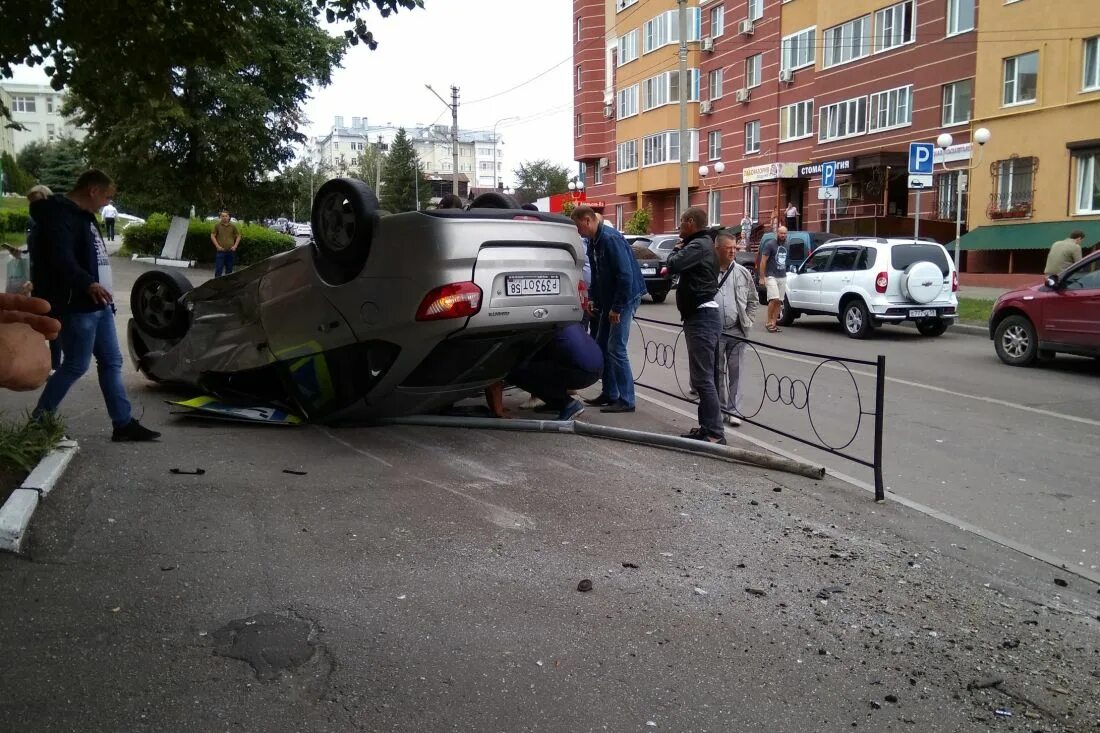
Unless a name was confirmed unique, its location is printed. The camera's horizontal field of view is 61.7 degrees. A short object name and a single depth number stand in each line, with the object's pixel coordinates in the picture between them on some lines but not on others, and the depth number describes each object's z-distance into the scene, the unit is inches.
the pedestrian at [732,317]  333.4
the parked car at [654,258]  924.6
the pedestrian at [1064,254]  689.0
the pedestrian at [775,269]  708.7
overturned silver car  232.4
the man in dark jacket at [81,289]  234.5
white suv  646.5
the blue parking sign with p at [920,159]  779.4
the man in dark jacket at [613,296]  325.7
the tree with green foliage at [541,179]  4200.3
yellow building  1020.5
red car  476.4
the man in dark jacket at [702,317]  280.1
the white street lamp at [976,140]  932.9
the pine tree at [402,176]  3457.2
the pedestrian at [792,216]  1451.5
